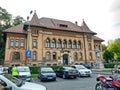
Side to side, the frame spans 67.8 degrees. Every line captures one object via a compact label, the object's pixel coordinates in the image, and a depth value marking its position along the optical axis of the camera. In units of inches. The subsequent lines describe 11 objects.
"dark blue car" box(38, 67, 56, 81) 422.4
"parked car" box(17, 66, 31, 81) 404.2
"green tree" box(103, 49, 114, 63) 1384.3
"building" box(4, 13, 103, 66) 922.0
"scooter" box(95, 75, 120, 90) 182.8
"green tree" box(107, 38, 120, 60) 1683.6
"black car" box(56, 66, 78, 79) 461.4
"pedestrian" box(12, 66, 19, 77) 416.5
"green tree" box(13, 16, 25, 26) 1246.7
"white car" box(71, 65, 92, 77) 505.2
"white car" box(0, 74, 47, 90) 128.1
